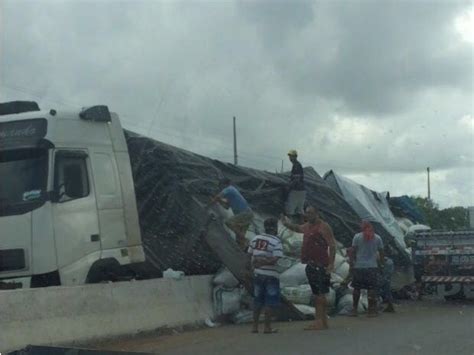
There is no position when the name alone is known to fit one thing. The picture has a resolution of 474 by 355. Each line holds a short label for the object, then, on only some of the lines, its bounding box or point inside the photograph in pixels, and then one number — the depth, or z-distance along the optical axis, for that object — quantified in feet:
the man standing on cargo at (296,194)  52.47
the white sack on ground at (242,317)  38.96
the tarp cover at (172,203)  43.37
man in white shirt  34.37
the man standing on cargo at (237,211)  42.73
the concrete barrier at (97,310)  28.07
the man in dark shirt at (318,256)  35.53
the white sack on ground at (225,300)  39.06
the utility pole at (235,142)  147.07
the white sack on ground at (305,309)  39.75
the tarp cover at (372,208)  59.06
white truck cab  31.14
